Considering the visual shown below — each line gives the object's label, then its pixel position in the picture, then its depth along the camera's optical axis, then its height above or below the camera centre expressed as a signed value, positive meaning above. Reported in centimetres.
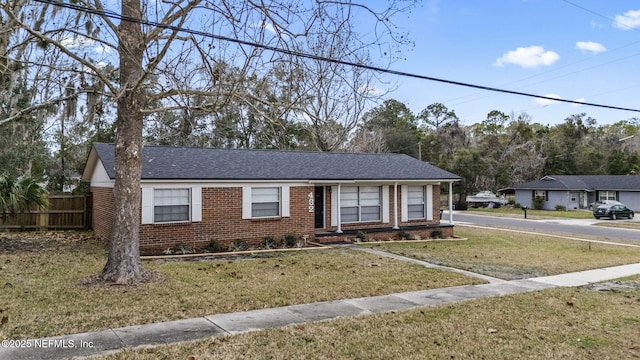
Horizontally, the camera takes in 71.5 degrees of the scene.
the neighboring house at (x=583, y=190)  4147 +50
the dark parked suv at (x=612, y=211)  3281 -120
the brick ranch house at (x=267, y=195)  1384 +6
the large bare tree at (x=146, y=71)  802 +242
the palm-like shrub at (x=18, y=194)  1228 +13
